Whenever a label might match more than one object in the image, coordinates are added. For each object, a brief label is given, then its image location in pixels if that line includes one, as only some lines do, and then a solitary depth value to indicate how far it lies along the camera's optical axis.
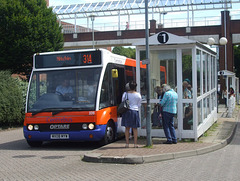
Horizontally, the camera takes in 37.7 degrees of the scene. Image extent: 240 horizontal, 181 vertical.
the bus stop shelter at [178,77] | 9.83
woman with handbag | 9.06
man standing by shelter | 9.30
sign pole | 8.95
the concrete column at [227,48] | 36.88
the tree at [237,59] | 64.74
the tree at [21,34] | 19.81
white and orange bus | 9.27
